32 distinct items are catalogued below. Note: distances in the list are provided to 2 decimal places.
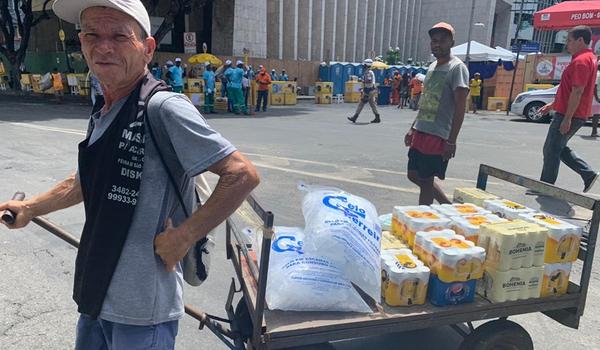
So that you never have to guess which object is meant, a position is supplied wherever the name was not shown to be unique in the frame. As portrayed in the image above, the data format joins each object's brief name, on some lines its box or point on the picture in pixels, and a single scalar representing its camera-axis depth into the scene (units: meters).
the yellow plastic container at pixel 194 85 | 18.42
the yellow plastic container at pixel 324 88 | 25.14
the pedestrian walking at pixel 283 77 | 24.65
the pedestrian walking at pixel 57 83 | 20.25
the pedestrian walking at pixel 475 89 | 21.47
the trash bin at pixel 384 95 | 25.72
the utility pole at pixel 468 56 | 23.77
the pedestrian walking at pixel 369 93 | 15.31
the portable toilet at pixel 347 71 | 29.78
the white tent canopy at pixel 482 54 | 24.44
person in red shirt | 5.67
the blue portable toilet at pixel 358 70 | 30.09
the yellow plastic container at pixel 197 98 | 18.43
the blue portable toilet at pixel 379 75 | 28.98
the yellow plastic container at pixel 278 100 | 22.98
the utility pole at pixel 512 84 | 21.38
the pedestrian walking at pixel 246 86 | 17.12
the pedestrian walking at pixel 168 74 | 16.62
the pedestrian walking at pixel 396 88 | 25.12
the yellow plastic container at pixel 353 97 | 27.30
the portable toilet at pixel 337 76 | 29.72
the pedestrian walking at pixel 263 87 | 17.77
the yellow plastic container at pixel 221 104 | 18.25
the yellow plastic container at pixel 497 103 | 23.09
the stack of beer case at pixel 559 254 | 2.46
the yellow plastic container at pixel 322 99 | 25.09
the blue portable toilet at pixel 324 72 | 30.36
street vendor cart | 1.97
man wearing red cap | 4.11
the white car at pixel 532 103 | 16.69
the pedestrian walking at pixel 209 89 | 16.91
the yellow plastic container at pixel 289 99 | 23.23
